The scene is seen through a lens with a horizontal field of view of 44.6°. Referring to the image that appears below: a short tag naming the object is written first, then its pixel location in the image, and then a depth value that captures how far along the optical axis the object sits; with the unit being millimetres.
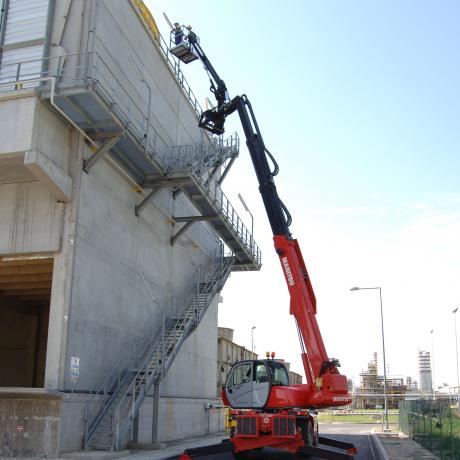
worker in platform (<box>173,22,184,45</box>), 22000
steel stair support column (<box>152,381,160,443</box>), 20219
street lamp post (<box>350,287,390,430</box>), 33156
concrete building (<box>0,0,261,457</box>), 16062
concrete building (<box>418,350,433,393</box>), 175000
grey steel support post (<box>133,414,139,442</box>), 19094
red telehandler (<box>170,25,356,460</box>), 15625
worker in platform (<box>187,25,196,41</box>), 22125
